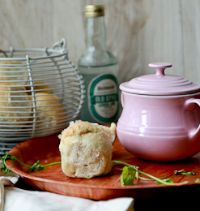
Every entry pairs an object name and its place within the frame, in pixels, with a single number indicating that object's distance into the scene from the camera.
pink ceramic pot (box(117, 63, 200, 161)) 0.96
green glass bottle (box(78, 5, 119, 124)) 1.16
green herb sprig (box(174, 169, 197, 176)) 0.94
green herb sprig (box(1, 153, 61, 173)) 0.99
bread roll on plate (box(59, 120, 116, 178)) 0.92
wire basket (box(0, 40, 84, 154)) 1.07
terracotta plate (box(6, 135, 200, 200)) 0.87
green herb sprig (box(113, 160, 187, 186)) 0.89
